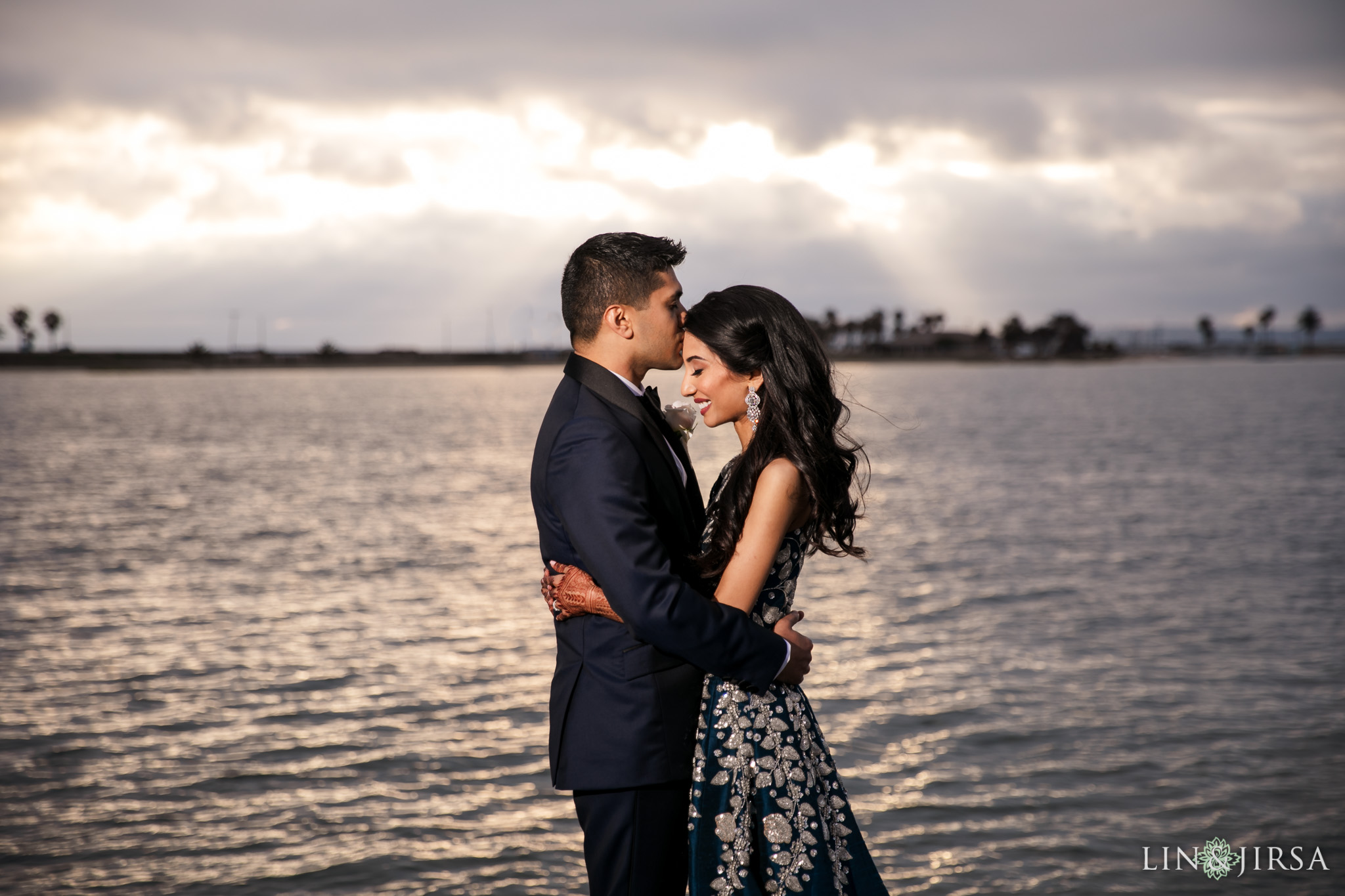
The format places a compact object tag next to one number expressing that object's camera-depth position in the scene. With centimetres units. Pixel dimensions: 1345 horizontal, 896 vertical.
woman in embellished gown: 334
